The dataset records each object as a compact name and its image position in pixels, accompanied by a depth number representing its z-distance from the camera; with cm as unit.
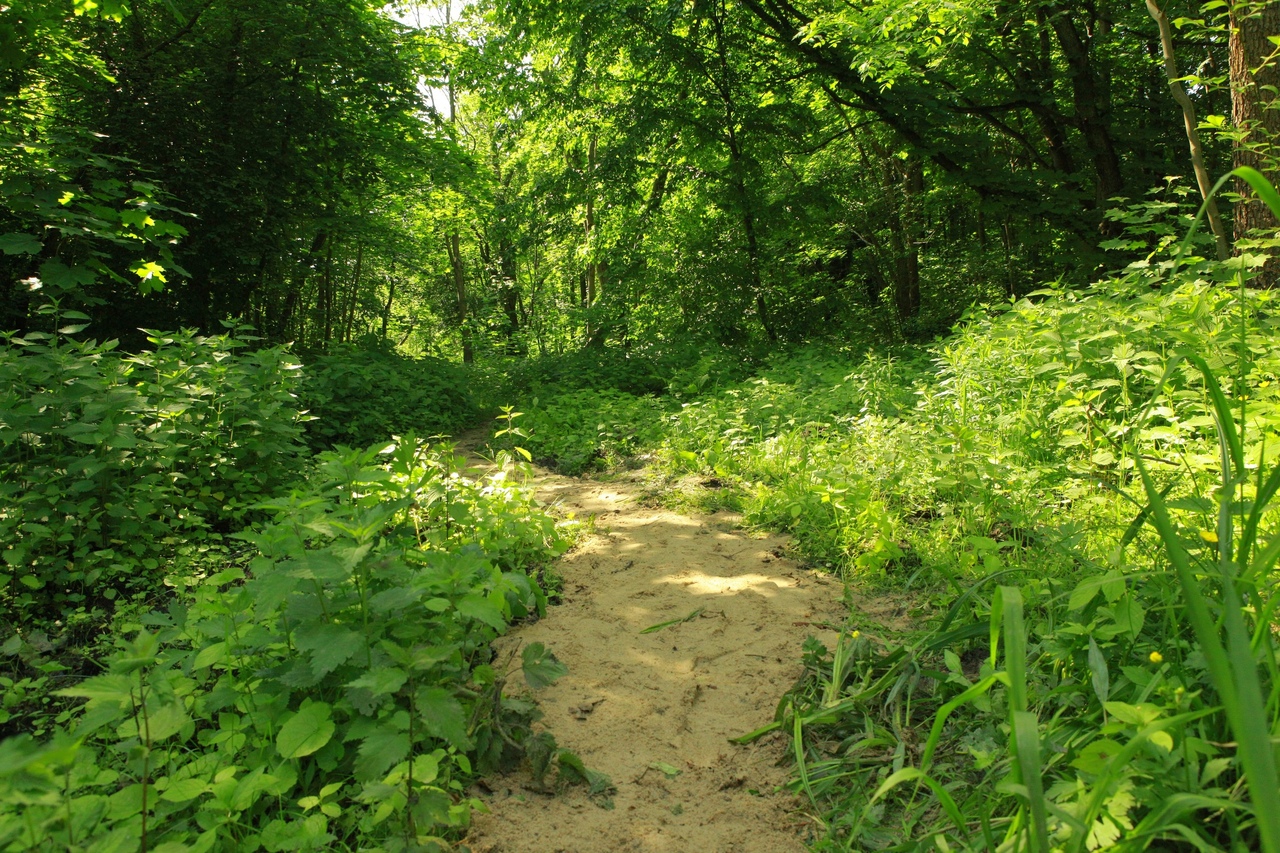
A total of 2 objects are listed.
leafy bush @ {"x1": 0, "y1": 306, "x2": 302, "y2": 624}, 359
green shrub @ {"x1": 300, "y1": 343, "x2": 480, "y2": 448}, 770
